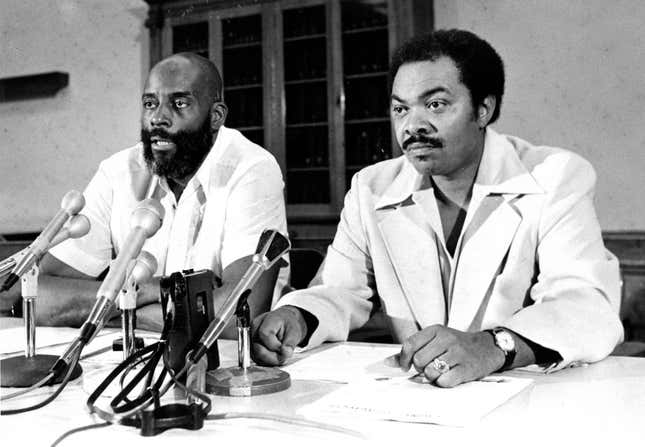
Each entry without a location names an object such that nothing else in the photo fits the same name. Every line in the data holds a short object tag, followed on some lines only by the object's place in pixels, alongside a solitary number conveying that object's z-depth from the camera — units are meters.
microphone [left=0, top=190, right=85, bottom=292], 1.28
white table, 0.92
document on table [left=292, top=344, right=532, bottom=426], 1.00
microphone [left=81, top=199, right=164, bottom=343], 1.10
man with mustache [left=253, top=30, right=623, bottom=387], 1.59
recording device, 1.20
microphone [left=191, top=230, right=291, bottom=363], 1.11
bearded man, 2.08
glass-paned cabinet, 4.35
